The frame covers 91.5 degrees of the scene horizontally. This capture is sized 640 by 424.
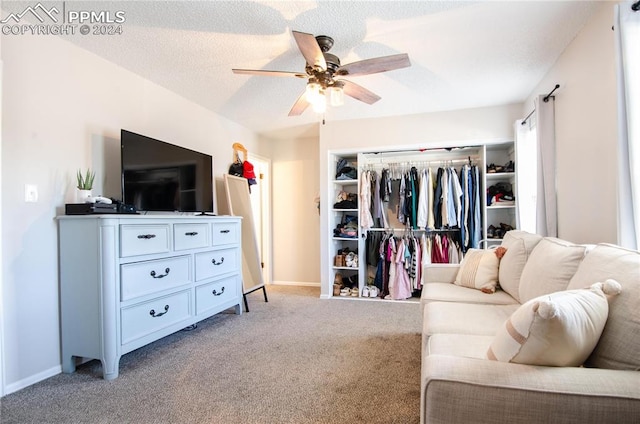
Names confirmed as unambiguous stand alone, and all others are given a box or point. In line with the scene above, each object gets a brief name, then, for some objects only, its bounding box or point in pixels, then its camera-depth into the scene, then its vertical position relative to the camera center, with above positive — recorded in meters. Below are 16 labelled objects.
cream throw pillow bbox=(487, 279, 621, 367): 0.85 -0.34
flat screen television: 2.39 +0.38
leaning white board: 3.85 -0.19
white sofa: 0.80 -0.46
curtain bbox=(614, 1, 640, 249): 1.49 +0.42
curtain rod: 2.42 +0.94
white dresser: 1.98 -0.44
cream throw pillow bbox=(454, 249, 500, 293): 2.33 -0.46
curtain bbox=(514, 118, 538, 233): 3.16 +0.37
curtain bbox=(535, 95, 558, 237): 2.53 +0.35
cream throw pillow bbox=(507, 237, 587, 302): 1.48 -0.29
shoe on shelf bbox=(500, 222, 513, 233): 3.70 -0.19
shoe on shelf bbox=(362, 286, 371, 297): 4.03 -1.00
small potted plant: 2.15 +0.24
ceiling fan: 1.90 +0.96
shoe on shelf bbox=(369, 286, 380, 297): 4.01 -1.00
